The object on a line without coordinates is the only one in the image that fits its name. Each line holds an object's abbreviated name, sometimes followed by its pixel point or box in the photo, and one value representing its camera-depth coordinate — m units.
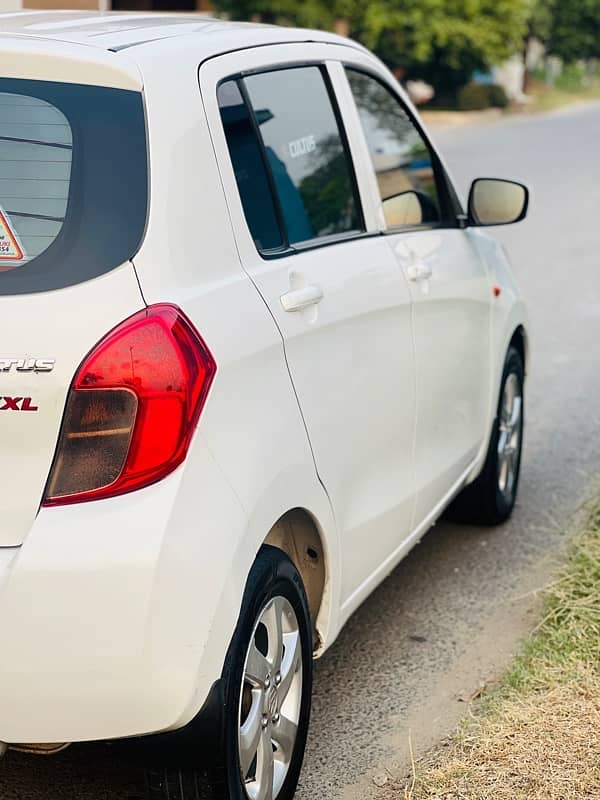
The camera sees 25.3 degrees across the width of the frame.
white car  2.55
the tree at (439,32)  33.59
